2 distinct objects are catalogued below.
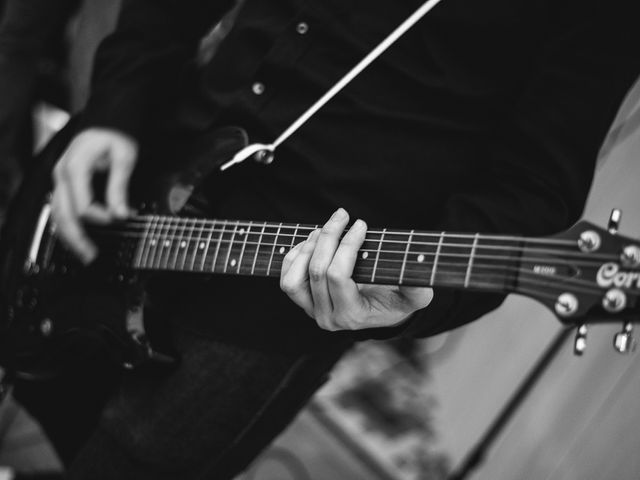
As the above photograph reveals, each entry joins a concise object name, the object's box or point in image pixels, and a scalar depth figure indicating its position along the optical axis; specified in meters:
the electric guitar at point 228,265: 0.67
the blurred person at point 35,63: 2.21
